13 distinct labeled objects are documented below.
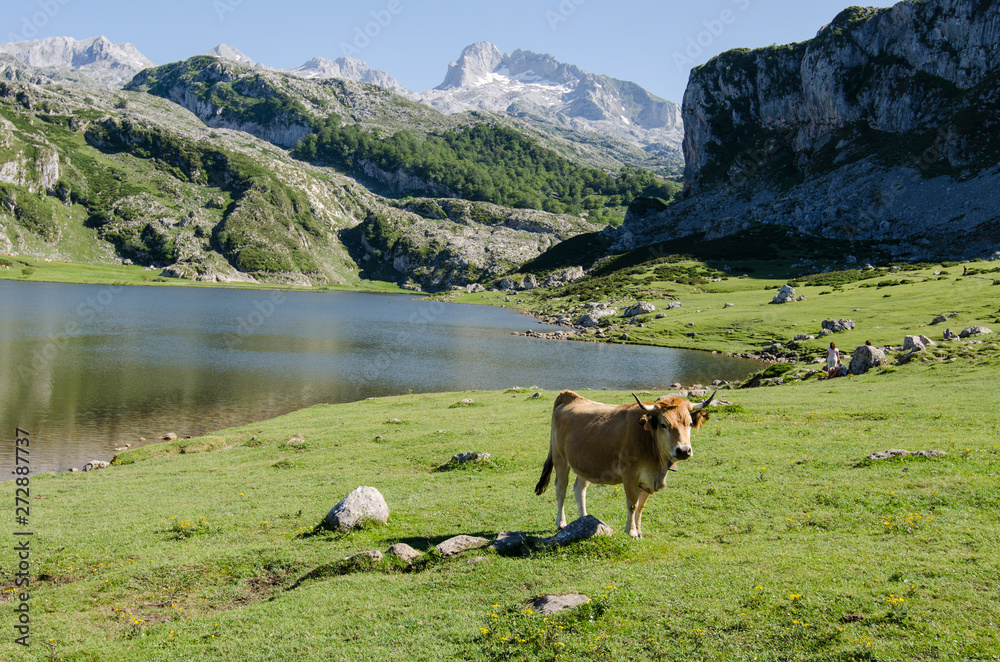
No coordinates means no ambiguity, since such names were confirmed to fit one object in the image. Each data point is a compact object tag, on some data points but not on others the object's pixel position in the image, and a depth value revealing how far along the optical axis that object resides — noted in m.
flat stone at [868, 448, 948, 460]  18.86
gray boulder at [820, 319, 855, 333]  88.00
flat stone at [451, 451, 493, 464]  25.02
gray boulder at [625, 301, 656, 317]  138.75
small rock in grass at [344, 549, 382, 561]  14.36
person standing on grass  46.66
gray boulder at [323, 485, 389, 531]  17.27
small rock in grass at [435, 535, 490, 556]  14.32
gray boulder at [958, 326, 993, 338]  57.30
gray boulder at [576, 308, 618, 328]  138.25
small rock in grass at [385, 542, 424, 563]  14.28
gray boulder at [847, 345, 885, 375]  45.59
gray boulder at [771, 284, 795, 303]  128.38
